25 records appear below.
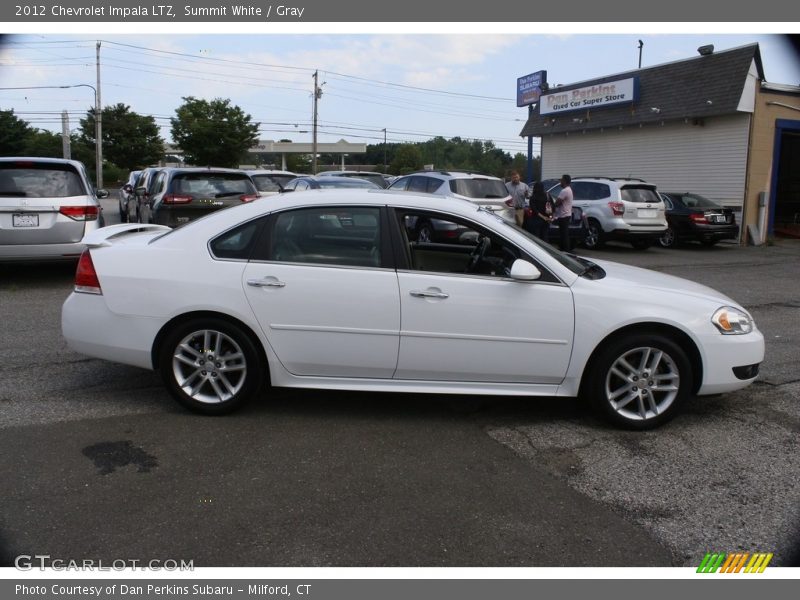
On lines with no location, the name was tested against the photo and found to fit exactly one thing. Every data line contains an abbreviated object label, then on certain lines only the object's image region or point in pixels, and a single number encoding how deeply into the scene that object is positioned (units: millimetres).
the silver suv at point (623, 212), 16031
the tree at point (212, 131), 55062
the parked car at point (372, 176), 19284
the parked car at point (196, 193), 11367
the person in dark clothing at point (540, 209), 13992
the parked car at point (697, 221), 17297
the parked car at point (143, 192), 14090
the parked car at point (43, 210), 8867
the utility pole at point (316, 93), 52719
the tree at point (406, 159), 77938
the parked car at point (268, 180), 16013
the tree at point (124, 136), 60219
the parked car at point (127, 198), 19091
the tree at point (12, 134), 42125
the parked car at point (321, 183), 14953
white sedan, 4570
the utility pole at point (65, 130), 35156
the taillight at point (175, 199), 11352
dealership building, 18562
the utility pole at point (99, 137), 46969
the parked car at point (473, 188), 13922
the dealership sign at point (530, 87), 31623
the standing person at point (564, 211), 14297
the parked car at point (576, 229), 16469
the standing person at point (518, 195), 15164
